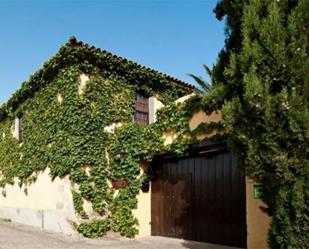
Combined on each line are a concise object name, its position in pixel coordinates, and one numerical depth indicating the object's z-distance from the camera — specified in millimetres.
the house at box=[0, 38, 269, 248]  7930
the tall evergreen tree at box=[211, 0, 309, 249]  4312
